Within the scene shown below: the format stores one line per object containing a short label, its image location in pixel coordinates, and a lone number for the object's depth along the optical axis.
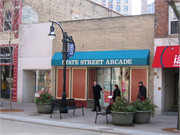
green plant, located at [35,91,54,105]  14.32
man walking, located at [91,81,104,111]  15.69
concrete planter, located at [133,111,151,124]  11.57
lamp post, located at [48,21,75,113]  14.59
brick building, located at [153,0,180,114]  14.48
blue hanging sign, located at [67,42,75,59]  16.12
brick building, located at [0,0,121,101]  21.05
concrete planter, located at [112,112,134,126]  10.85
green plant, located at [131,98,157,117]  11.65
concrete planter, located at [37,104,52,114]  14.28
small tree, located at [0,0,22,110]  21.08
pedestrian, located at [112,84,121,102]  14.19
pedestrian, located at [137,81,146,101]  13.55
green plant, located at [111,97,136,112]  10.93
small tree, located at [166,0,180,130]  10.18
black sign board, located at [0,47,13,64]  21.30
